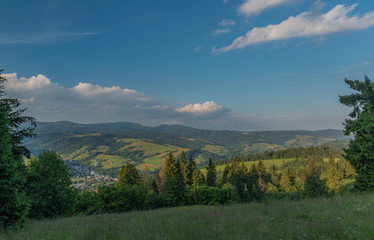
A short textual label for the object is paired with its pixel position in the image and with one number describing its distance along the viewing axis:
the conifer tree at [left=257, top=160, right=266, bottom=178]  84.41
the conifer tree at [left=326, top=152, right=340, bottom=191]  66.62
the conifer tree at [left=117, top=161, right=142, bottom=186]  47.17
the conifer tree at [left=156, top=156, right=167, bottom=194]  60.48
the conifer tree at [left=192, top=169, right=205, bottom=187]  54.44
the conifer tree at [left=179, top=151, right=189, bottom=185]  56.75
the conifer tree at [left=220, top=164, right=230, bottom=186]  68.83
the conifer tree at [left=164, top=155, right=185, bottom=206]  46.06
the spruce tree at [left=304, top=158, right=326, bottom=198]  57.34
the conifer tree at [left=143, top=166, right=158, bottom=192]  57.41
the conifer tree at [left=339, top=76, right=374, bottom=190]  16.50
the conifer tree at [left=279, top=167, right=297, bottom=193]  78.16
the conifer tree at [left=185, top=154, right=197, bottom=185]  57.02
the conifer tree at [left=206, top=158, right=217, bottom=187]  60.14
